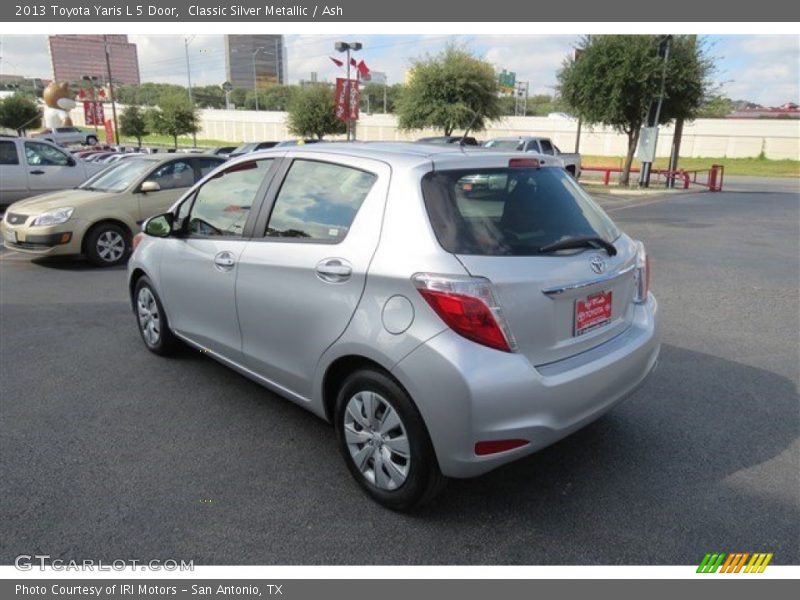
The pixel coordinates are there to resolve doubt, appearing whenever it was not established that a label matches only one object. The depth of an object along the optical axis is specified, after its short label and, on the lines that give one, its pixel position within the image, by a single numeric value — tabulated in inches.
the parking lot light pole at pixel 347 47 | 884.0
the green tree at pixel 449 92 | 1102.4
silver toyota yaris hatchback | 101.2
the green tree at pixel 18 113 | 2401.6
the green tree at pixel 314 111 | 1571.1
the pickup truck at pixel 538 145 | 685.3
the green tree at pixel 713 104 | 944.9
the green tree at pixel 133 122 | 2171.5
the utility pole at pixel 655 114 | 856.4
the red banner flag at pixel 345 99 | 896.9
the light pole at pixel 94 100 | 2111.2
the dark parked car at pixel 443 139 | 702.8
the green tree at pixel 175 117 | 1833.2
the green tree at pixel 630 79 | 877.2
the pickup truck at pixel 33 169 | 471.8
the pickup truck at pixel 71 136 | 1729.8
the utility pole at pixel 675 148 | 997.4
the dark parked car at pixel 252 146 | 888.2
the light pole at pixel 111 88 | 1700.9
